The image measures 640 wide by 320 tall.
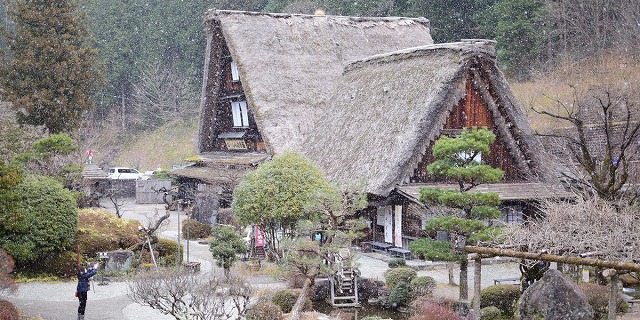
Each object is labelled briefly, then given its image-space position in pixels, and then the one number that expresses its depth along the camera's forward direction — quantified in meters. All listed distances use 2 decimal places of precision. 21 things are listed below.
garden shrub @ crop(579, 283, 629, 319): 14.13
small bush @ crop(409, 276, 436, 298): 16.55
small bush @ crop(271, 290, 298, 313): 16.45
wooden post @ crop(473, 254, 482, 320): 13.16
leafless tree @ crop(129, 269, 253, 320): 12.41
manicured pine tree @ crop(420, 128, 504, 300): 15.25
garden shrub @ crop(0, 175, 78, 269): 18.72
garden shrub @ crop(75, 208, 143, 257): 20.36
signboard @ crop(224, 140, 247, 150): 31.39
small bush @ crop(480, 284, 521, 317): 15.78
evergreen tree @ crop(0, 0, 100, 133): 32.25
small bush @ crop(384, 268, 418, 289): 16.91
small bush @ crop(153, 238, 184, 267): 20.98
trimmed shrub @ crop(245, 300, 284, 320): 13.90
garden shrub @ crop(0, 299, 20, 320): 13.74
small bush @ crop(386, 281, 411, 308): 16.72
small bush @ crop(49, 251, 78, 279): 19.66
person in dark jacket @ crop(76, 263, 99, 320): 14.75
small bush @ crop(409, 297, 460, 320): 13.98
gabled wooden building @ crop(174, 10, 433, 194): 28.91
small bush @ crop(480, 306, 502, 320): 14.99
